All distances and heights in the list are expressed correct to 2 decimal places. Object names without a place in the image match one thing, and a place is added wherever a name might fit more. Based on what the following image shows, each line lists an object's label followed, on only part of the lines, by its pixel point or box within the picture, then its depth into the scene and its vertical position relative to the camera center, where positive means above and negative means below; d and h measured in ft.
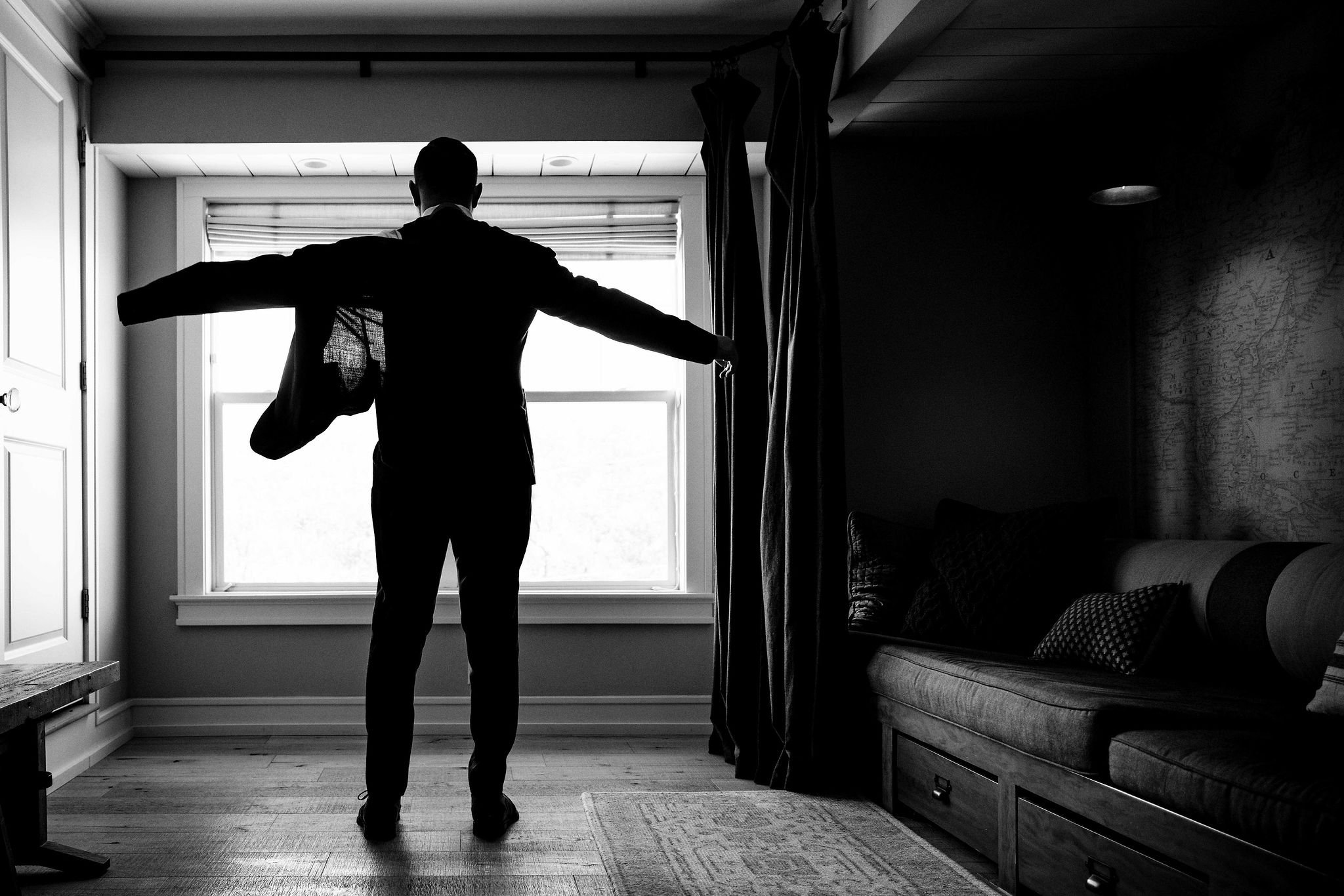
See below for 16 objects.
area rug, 7.02 -2.85
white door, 9.73 +1.31
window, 13.02 +0.54
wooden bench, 6.89 -1.96
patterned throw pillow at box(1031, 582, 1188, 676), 7.93 -1.31
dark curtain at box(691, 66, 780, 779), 10.67 +0.22
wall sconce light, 9.73 +2.60
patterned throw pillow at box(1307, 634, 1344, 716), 5.93 -1.34
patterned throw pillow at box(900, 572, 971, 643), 9.64 -1.42
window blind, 13.19 +3.27
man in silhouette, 7.81 +0.57
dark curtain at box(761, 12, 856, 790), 9.61 +0.04
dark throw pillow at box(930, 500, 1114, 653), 9.25 -0.96
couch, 4.79 -1.60
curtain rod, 11.60 +4.82
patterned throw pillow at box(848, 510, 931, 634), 10.45 -1.05
